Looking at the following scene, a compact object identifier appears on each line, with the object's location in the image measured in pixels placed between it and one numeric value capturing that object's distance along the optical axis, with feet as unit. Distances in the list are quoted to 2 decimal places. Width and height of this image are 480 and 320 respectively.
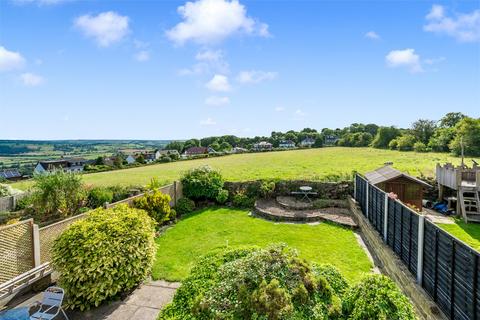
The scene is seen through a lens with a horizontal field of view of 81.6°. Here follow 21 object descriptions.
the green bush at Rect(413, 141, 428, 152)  141.90
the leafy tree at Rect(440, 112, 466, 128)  205.77
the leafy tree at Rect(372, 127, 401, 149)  197.48
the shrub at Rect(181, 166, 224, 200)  51.13
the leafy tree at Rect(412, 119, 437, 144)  182.50
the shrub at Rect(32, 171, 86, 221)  43.80
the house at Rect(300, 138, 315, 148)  325.83
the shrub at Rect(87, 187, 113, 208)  51.49
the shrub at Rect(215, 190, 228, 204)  51.47
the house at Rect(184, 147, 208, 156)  274.36
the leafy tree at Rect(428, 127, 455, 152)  131.49
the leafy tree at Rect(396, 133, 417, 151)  161.48
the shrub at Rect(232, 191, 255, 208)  50.70
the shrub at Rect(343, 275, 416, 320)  10.50
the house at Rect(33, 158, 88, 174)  205.67
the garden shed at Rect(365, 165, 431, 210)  35.65
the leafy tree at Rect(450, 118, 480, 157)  112.68
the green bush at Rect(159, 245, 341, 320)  9.80
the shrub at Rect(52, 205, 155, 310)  19.35
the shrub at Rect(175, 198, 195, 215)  47.75
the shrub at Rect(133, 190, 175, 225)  38.32
